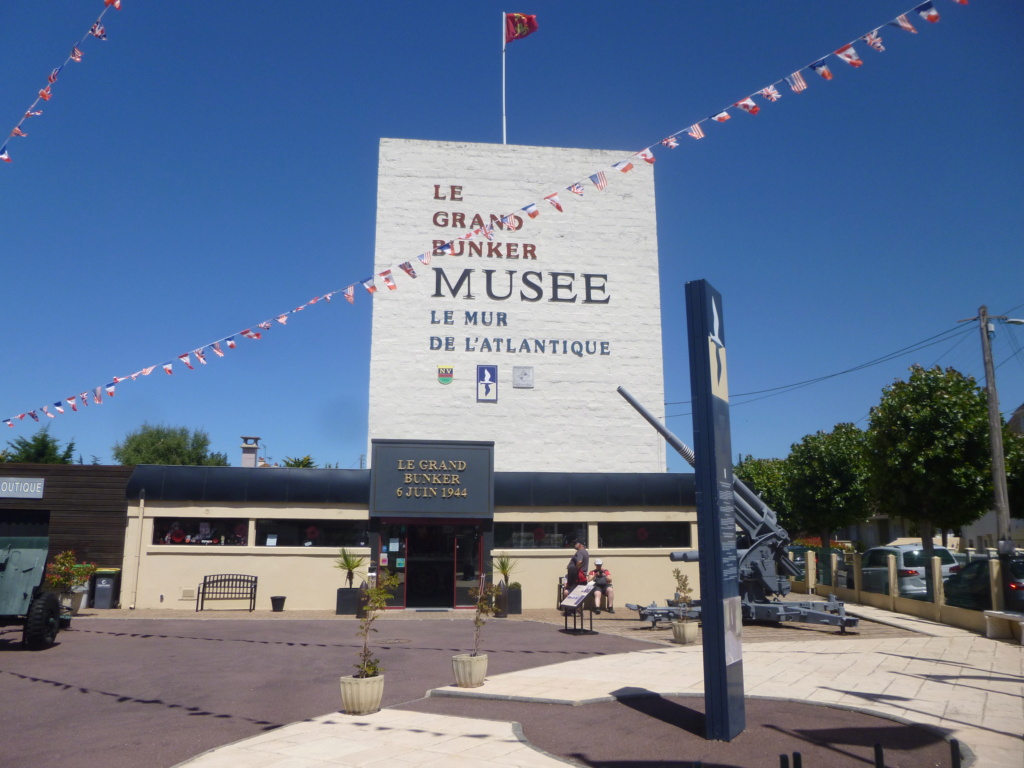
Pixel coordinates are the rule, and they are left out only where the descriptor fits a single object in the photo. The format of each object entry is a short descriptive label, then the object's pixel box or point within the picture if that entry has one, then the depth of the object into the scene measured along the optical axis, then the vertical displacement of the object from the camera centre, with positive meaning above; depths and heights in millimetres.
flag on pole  28141 +18013
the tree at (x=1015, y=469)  30625 +2791
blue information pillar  7703 +63
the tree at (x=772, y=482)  45281 +3349
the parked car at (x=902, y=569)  20297 -906
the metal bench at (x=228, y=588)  22750 -1474
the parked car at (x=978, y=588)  15400 -1075
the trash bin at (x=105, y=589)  22359 -1474
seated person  20141 -1269
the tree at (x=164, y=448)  58219 +6631
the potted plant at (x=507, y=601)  21234 -1759
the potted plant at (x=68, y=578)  19645 -1045
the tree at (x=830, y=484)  38781 +2558
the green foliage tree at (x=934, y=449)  26141 +2890
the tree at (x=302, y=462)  46181 +4321
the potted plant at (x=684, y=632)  14812 -1778
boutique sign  23062 +1401
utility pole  20453 +2516
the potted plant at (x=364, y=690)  8852 -1708
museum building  23172 +3568
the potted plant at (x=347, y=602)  21578 -1782
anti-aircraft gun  17000 -774
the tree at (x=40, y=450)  44875 +4864
